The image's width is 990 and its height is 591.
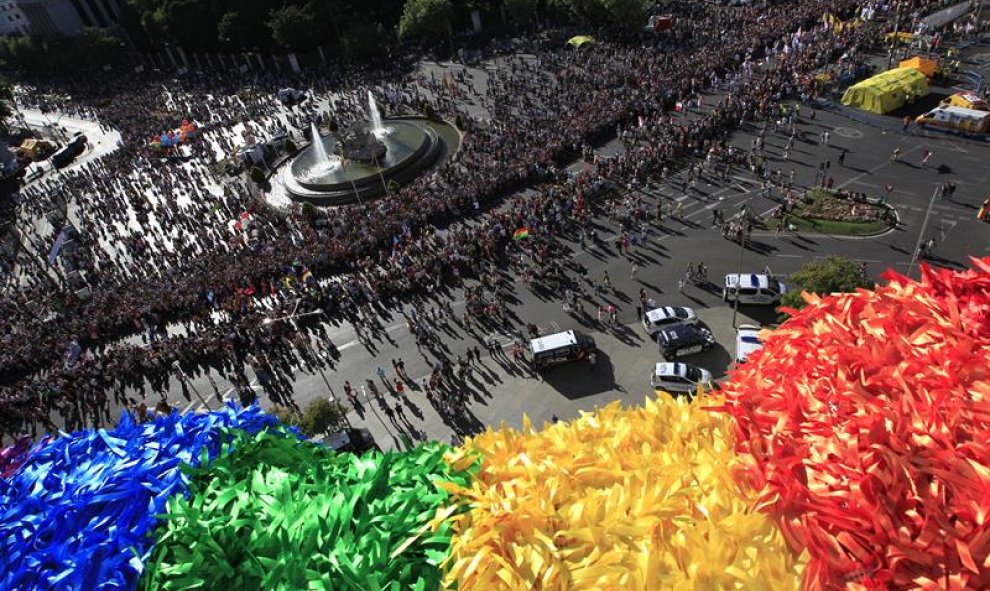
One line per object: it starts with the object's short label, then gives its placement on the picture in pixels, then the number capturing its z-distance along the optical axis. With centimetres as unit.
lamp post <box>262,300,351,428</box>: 2874
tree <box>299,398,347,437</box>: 2066
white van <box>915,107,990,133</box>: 3391
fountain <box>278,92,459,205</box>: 4138
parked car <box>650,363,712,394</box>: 2122
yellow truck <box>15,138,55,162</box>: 6756
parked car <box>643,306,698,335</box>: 2395
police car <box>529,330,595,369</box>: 2327
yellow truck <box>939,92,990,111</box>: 3547
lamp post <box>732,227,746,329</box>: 2378
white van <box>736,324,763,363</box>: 2185
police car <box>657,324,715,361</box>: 2272
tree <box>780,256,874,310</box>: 2152
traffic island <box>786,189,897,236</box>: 2817
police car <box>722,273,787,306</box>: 2422
